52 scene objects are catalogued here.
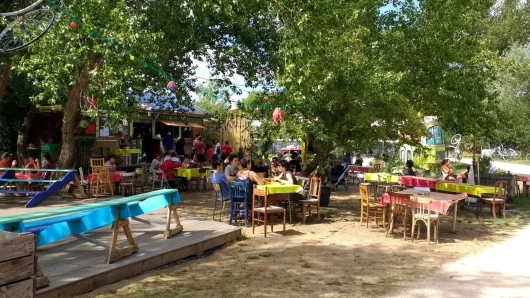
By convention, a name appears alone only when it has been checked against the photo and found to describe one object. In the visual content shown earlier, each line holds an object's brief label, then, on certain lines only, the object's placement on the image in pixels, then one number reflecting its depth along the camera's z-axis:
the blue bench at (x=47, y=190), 9.21
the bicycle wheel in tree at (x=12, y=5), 11.27
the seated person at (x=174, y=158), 13.18
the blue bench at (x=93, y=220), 4.60
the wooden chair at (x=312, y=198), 8.90
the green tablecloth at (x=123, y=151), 16.81
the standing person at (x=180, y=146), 21.19
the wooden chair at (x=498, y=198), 9.83
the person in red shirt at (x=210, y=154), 20.10
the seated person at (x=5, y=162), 11.45
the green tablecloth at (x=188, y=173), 12.56
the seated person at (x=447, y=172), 11.05
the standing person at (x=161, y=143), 20.75
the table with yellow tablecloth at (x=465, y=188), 9.65
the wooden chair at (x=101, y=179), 10.70
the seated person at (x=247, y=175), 8.41
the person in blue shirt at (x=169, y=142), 22.63
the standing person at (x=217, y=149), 19.53
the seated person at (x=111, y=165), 11.31
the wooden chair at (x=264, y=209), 7.71
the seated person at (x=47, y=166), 11.09
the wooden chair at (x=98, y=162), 14.37
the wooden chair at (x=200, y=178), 12.77
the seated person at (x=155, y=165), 12.85
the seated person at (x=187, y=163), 12.96
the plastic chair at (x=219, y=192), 8.67
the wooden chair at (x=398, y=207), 7.61
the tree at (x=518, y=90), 28.28
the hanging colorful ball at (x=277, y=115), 9.59
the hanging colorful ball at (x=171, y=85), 10.54
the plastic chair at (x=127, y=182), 11.33
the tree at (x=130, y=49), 8.86
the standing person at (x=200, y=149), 19.16
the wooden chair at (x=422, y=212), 7.49
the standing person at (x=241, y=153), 15.38
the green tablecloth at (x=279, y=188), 8.03
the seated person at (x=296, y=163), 14.06
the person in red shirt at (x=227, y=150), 17.88
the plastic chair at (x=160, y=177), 12.15
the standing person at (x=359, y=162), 16.77
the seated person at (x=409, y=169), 11.77
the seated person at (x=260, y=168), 11.92
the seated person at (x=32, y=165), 11.35
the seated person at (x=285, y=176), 8.72
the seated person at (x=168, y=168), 12.34
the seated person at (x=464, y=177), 11.76
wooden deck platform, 4.77
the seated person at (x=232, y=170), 9.29
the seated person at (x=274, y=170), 10.82
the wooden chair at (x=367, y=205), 8.49
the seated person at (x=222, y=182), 8.56
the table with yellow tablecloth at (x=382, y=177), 11.19
